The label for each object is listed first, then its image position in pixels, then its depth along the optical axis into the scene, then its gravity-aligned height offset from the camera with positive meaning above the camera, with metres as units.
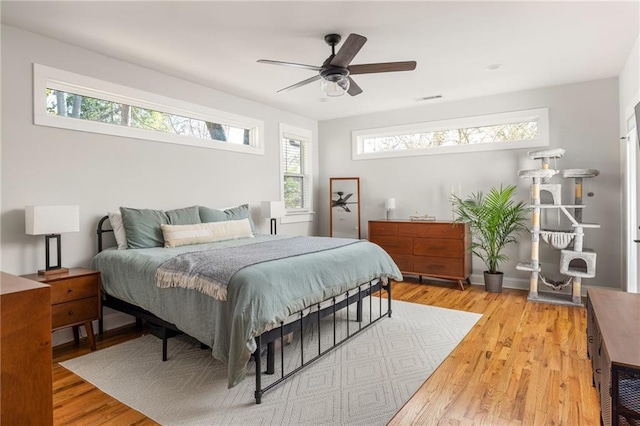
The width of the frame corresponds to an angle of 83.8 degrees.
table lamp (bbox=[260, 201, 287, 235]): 5.17 +0.03
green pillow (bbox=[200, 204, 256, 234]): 4.25 -0.03
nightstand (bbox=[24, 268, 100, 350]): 2.86 -0.72
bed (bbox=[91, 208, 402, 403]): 2.21 -0.57
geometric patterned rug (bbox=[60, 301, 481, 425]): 2.14 -1.20
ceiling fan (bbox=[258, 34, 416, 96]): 2.73 +1.18
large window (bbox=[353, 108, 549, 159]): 4.93 +1.17
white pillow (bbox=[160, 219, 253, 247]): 3.58 -0.22
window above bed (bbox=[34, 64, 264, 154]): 3.30 +1.11
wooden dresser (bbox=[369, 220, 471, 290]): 4.98 -0.51
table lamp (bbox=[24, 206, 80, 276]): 2.86 -0.09
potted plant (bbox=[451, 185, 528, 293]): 4.76 -0.16
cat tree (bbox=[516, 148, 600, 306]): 4.14 -0.34
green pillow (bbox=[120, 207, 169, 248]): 3.46 -0.15
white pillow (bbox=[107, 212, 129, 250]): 3.47 -0.18
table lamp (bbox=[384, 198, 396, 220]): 5.77 +0.11
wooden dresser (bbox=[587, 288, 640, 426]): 1.41 -0.60
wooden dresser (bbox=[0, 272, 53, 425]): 1.30 -0.54
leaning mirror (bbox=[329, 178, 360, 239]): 6.40 +0.05
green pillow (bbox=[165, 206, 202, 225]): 3.89 -0.05
